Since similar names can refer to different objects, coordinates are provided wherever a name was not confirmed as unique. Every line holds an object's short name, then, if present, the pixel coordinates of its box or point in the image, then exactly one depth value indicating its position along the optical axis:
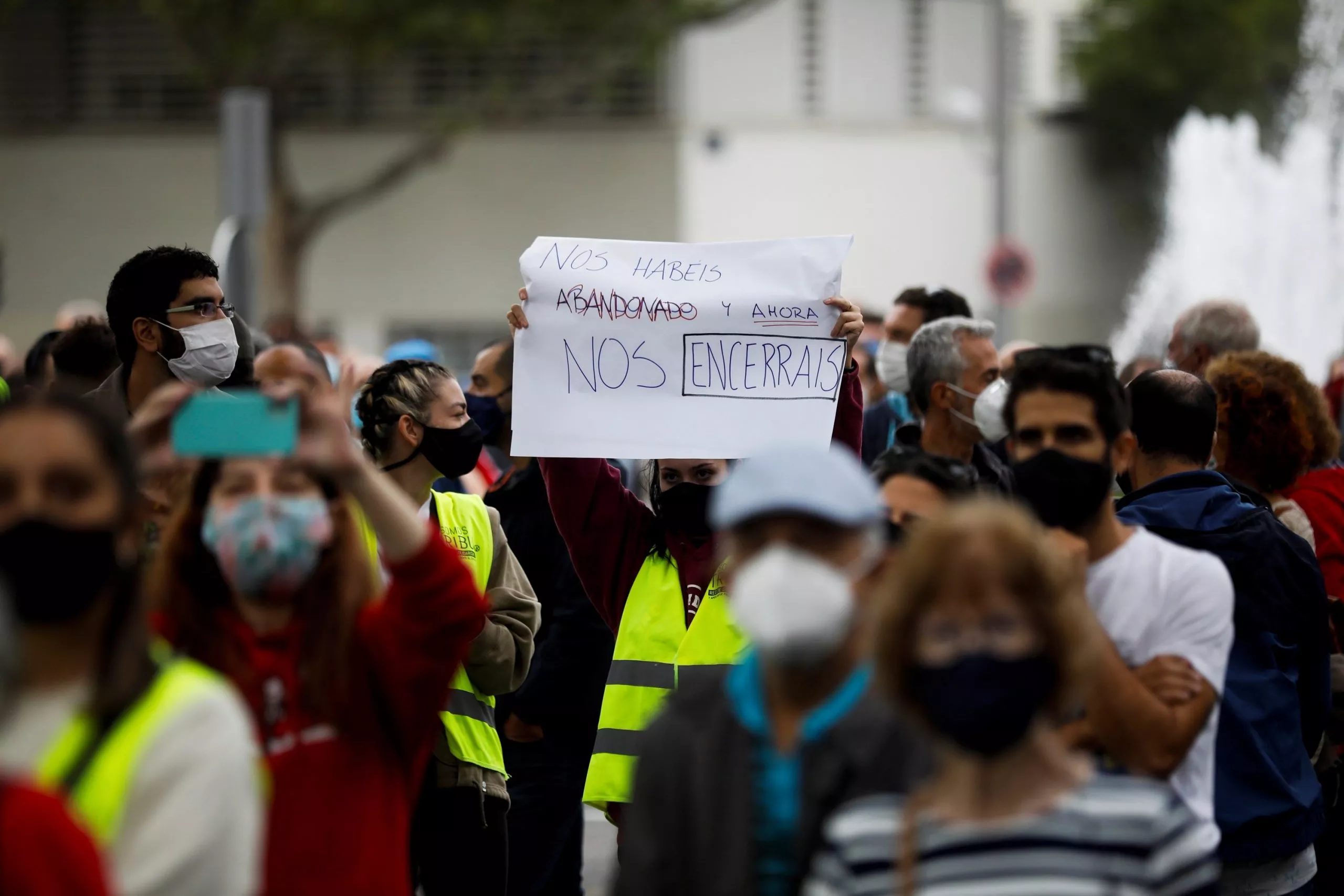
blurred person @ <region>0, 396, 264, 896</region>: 5.37
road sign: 42.87
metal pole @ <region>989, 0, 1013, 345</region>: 48.25
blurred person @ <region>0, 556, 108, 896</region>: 4.88
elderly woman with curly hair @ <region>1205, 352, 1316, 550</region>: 11.26
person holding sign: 9.96
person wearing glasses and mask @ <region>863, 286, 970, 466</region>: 15.99
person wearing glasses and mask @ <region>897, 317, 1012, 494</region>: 12.43
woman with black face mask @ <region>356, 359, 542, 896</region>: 10.12
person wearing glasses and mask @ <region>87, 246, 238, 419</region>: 11.16
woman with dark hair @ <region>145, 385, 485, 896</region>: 6.45
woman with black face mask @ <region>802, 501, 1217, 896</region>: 5.43
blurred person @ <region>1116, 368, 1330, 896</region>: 8.93
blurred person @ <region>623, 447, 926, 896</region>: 5.79
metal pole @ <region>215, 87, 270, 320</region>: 23.19
